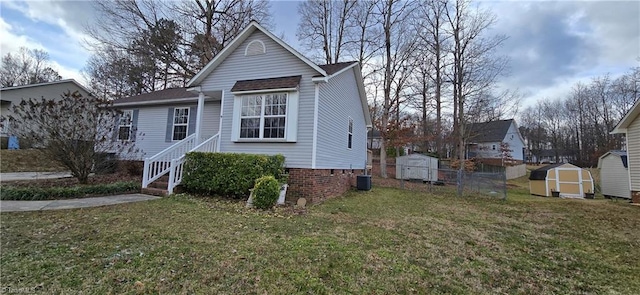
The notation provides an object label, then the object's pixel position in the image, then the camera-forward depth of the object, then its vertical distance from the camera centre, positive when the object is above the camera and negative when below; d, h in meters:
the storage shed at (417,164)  18.64 +0.17
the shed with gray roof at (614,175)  14.10 -0.02
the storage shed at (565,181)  14.62 -0.47
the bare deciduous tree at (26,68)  28.89 +9.08
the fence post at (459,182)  11.96 -0.63
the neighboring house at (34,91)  17.86 +4.17
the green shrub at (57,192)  6.72 -1.07
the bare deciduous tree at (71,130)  7.65 +0.63
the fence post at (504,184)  10.91 -0.60
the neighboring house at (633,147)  11.14 +1.22
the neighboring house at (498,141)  33.06 +3.75
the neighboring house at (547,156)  41.53 +2.71
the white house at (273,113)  8.45 +1.70
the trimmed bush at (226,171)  7.62 -0.37
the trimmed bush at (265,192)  6.83 -0.83
